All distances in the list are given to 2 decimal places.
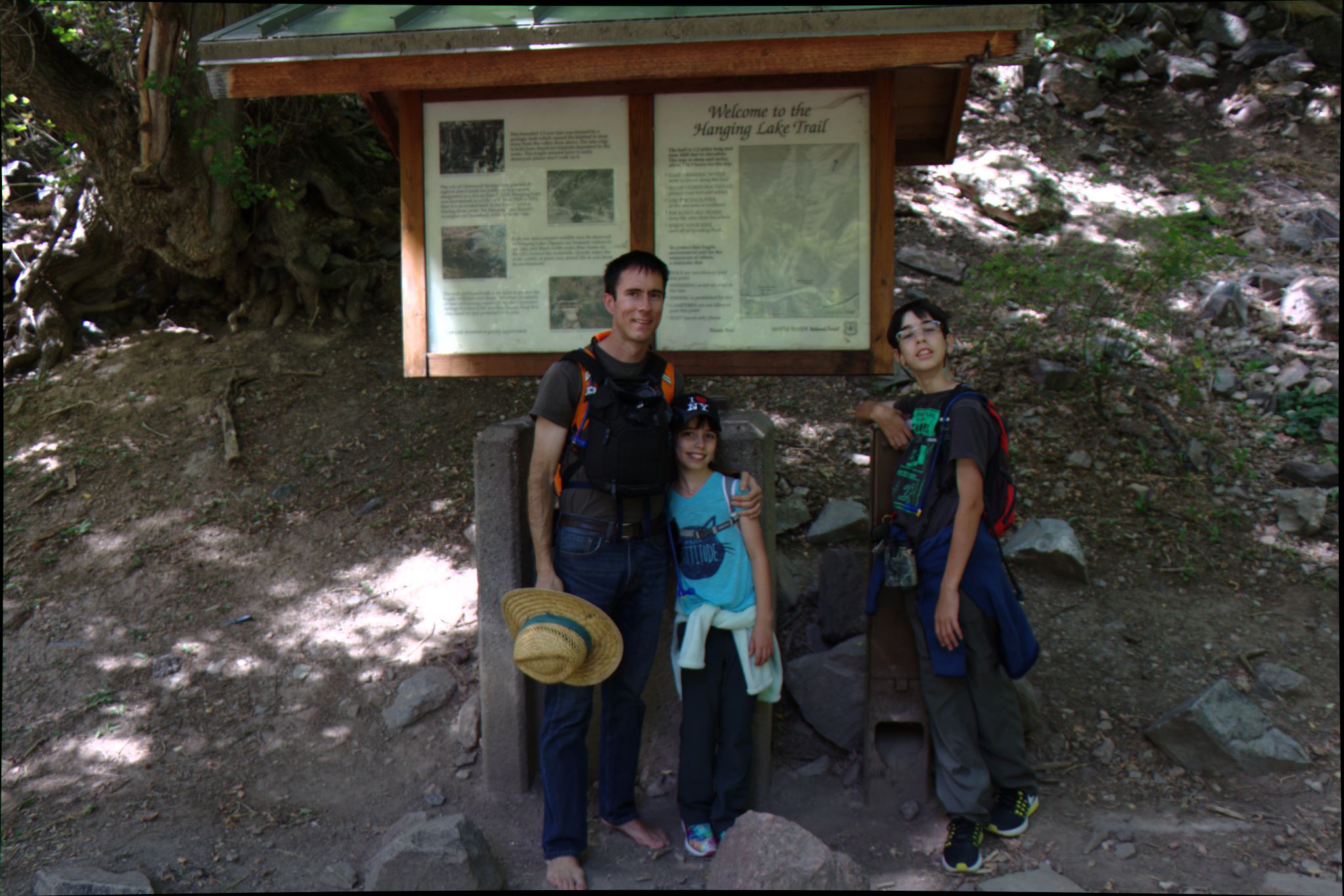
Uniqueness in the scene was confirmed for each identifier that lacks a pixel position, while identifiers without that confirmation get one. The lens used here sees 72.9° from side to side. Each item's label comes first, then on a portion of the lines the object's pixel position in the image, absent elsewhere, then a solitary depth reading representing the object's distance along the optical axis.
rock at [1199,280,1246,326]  7.69
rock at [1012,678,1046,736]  4.30
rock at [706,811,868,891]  2.95
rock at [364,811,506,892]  3.24
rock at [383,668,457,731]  4.71
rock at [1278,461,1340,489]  6.11
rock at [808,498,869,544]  5.75
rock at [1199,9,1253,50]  11.03
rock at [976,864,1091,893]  3.28
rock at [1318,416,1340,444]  6.45
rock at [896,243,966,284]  8.51
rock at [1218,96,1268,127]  10.19
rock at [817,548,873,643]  4.73
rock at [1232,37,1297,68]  10.60
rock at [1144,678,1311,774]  3.98
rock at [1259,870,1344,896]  3.20
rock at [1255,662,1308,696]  4.53
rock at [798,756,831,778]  4.24
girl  3.60
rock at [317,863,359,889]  3.61
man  3.41
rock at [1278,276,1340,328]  7.50
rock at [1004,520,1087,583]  5.38
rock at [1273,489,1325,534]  5.74
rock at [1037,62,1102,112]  10.69
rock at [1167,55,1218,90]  10.70
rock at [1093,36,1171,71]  10.96
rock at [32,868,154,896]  3.29
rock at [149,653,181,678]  5.10
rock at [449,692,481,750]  4.49
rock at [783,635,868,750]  4.26
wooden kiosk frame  3.49
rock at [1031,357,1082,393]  7.09
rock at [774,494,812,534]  5.91
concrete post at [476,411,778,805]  3.89
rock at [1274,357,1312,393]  6.96
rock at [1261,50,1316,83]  10.34
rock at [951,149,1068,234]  9.05
